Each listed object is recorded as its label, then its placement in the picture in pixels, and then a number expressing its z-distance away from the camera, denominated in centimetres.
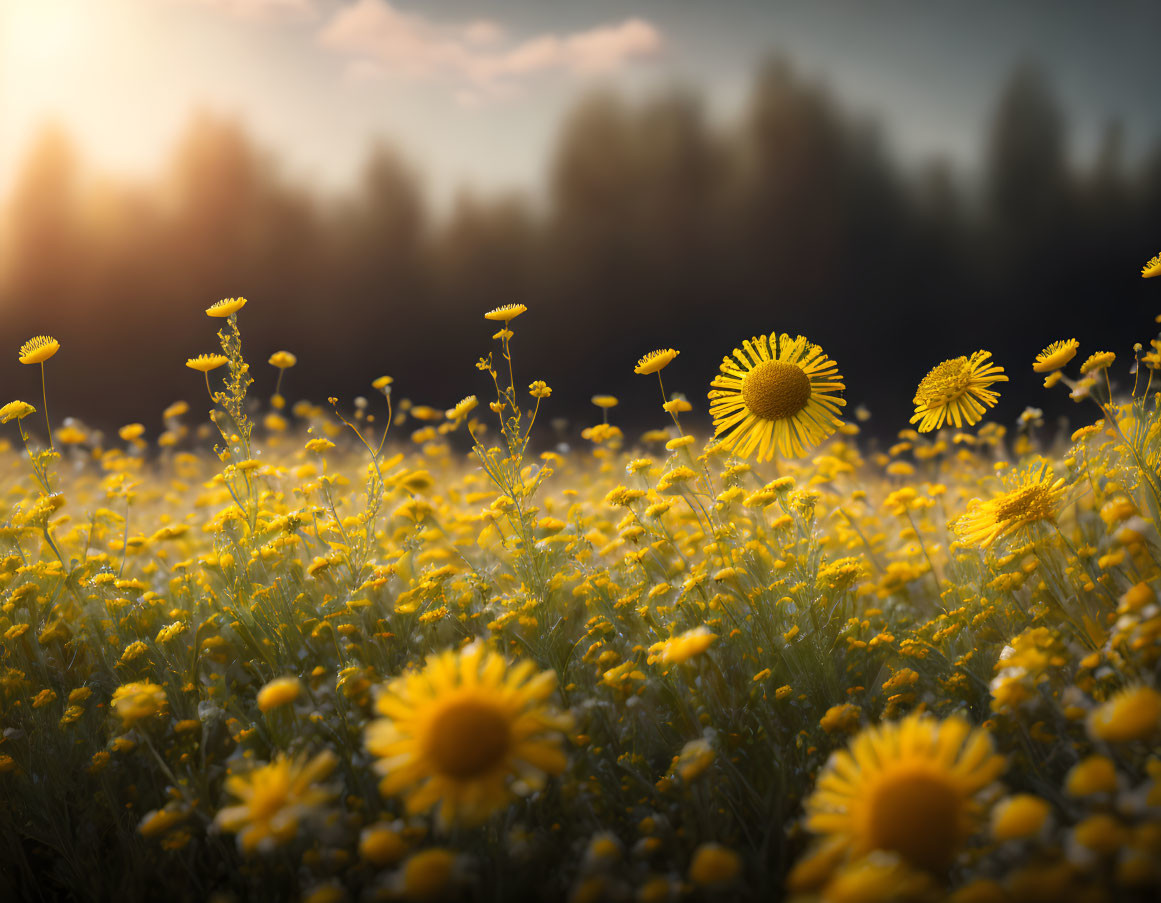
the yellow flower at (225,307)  340
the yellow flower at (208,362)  350
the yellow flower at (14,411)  334
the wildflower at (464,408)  353
